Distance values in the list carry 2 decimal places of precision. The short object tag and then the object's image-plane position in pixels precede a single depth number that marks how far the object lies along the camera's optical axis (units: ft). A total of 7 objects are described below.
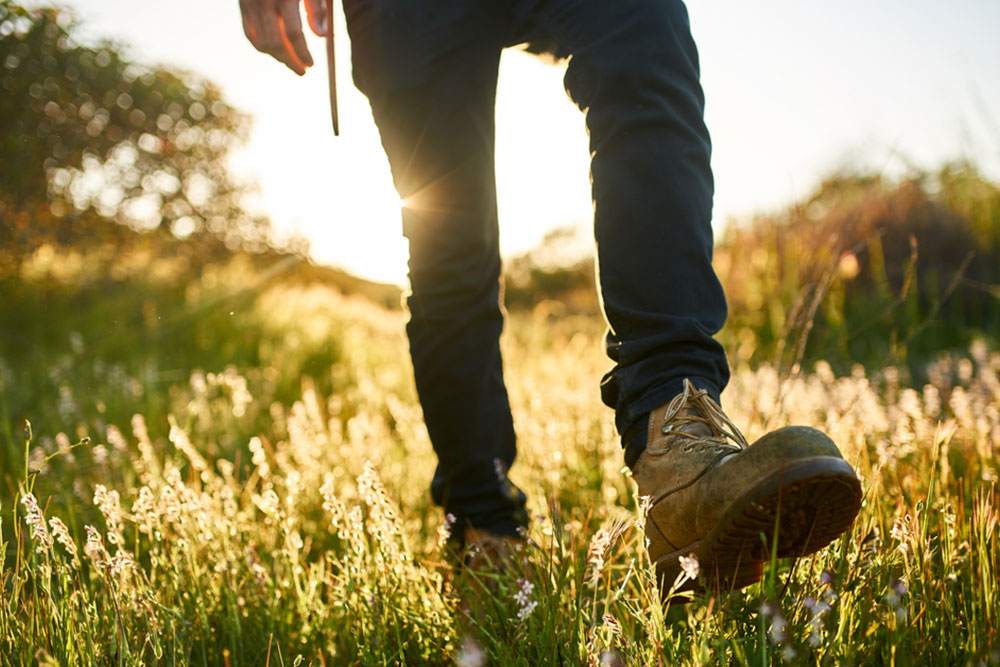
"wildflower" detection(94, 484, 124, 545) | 3.72
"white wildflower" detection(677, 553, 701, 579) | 2.78
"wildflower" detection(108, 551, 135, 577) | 3.40
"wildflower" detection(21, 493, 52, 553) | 3.29
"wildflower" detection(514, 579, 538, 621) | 3.33
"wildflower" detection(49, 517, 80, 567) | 3.35
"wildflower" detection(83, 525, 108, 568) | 3.43
